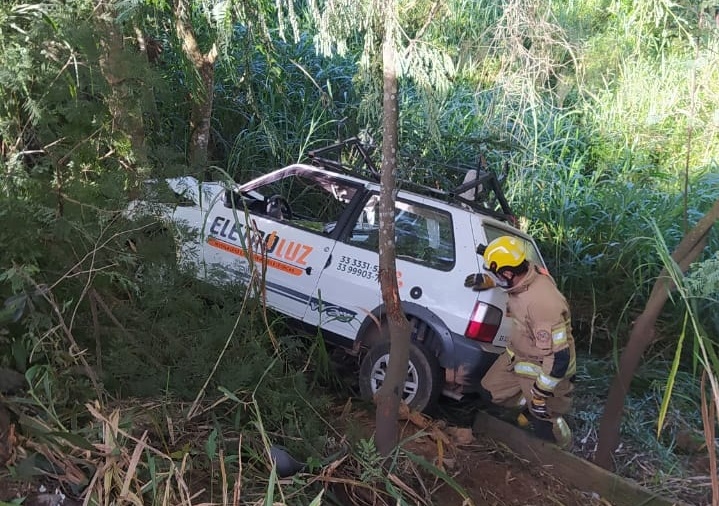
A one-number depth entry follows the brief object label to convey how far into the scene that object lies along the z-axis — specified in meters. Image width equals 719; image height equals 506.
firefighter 4.25
